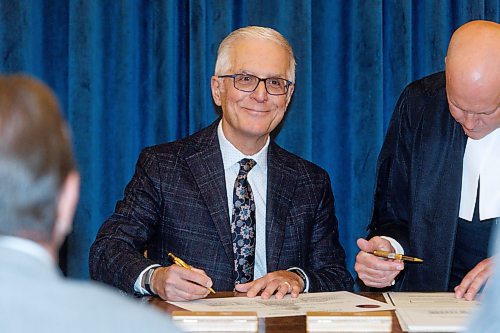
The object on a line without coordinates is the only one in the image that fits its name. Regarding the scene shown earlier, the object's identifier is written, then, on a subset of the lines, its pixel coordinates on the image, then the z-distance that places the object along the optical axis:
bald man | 2.86
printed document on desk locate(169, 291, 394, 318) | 2.30
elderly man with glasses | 3.02
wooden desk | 2.03
